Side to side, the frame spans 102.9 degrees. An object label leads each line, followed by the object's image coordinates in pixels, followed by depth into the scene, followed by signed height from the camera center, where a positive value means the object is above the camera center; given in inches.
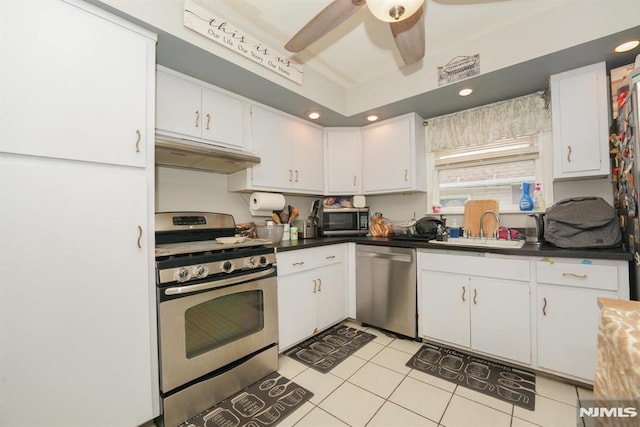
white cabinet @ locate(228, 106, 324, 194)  92.4 +24.4
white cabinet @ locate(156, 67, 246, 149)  70.6 +32.4
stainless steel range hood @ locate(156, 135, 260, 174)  63.2 +17.5
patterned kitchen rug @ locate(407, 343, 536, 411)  62.8 -44.7
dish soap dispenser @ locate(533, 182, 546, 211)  88.1 +4.6
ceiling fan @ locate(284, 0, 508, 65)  47.6 +41.9
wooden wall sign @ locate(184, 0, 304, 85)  60.9 +48.1
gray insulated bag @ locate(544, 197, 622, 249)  65.3 -3.3
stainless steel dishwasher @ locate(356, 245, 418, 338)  88.7 -27.1
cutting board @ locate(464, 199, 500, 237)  94.6 -1.0
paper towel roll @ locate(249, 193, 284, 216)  92.4 +5.5
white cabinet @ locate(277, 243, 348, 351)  80.7 -26.3
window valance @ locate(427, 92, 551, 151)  88.1 +34.3
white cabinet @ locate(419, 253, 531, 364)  70.6 -27.5
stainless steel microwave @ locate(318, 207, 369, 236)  112.0 -2.6
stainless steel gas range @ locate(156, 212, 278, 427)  55.3 -23.6
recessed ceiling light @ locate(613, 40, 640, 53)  62.9 +41.7
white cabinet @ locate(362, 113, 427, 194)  106.0 +25.6
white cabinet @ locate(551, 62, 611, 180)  70.9 +25.8
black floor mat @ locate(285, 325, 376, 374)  77.9 -44.6
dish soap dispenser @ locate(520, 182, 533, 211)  89.0 +4.5
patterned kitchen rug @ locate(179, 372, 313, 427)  56.1 -44.8
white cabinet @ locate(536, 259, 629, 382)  60.4 -23.9
